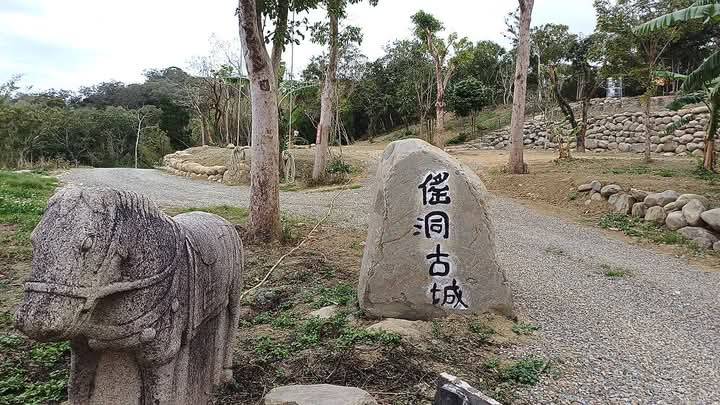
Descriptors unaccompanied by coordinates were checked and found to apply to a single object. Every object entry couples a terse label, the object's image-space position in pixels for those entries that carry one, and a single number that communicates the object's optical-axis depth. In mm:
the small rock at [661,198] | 9508
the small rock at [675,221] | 8875
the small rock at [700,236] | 8297
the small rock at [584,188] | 11532
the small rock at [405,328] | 4164
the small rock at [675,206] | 9133
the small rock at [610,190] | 10719
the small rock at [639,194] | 10062
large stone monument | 4656
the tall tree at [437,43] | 18062
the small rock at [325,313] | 4758
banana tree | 8398
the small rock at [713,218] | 8336
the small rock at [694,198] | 8922
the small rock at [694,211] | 8656
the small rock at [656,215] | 9359
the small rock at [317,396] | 2818
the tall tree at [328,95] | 14016
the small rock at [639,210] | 9873
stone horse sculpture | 1905
